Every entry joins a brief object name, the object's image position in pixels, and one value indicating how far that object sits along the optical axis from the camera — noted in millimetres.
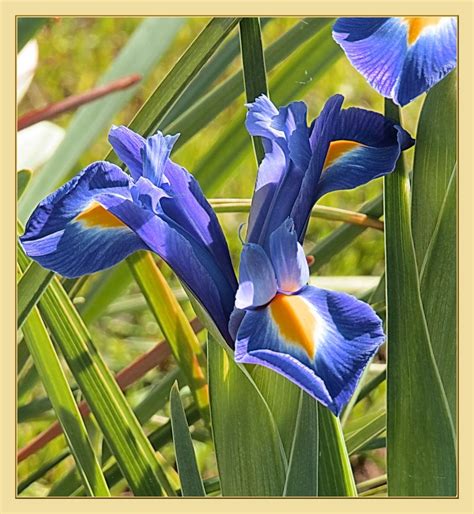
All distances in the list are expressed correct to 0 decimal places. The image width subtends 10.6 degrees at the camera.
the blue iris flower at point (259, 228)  611
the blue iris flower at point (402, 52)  642
